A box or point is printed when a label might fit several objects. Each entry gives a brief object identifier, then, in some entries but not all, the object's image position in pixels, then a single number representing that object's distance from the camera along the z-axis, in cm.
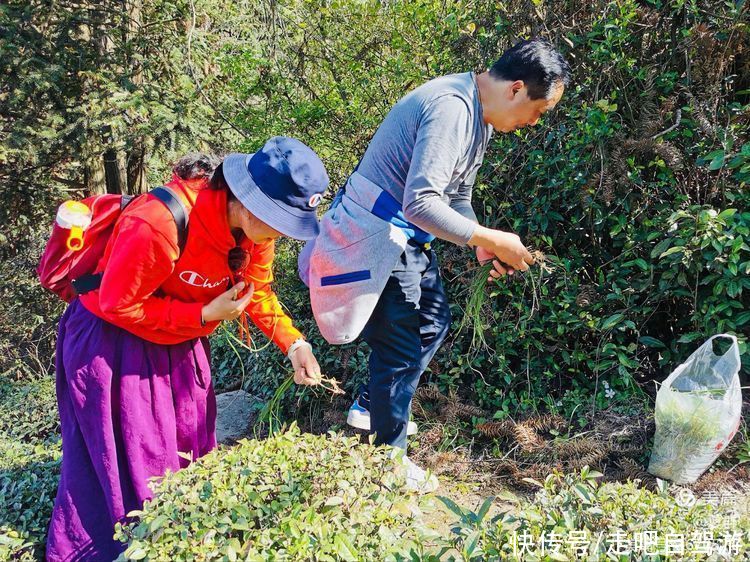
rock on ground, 377
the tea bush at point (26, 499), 235
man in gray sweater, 225
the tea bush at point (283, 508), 157
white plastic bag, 261
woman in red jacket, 200
